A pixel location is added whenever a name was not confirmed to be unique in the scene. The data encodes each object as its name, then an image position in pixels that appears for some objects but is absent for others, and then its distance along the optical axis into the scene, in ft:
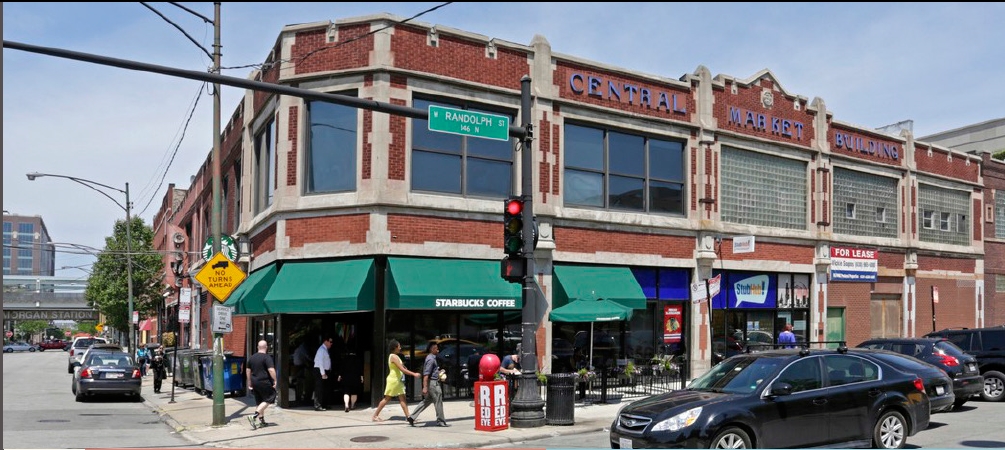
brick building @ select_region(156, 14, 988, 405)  62.80
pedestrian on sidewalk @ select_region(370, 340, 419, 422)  52.31
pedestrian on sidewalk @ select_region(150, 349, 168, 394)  87.86
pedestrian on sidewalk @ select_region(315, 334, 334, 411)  60.64
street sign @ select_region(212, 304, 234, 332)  54.54
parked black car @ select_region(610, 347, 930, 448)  32.81
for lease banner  91.71
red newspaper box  48.98
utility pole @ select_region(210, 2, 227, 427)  54.28
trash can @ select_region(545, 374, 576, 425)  50.96
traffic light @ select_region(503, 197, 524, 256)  50.19
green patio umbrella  65.62
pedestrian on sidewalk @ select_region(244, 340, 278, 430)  51.57
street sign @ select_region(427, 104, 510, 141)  46.88
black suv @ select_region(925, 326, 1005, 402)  61.26
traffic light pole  50.21
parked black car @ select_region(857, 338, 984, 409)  54.08
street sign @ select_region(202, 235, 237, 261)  57.52
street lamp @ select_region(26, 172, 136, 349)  114.52
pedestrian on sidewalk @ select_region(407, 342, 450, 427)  51.16
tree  189.47
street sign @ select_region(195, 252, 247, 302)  54.65
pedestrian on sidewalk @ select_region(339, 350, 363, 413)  62.54
